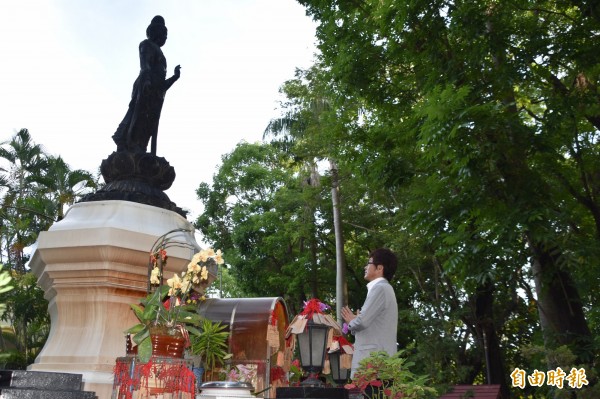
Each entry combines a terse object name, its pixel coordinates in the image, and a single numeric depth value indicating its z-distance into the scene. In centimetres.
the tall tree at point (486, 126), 764
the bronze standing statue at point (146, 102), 675
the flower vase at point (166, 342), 391
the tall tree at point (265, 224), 2289
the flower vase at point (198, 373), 509
